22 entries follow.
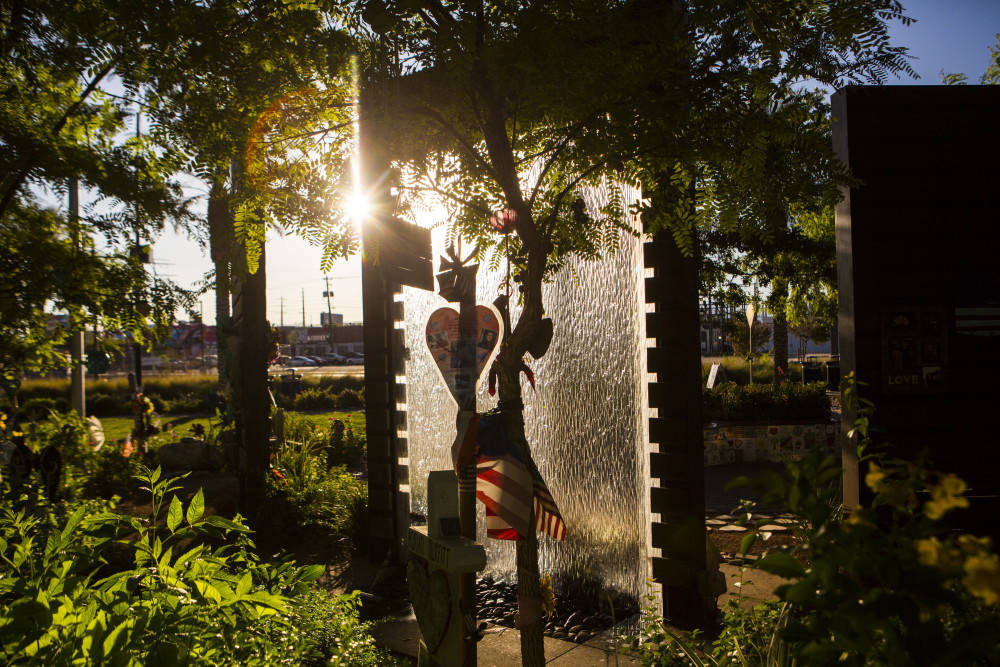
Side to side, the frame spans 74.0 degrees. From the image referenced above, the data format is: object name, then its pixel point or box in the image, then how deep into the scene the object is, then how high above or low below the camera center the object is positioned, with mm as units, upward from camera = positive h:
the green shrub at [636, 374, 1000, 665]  1056 -436
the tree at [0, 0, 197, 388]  5227 +1392
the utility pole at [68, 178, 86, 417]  12172 -660
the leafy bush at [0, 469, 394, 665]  1965 -892
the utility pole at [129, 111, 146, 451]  6180 -961
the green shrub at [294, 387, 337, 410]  25844 -2234
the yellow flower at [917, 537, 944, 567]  1007 -341
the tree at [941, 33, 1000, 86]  11905 +4666
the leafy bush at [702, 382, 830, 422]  12828 -1391
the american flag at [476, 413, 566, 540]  3092 -692
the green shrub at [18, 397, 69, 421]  11178 -1107
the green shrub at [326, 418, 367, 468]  13367 -2173
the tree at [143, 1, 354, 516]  3377 +1283
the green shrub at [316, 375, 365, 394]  30006 -1876
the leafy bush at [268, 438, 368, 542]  7148 -1793
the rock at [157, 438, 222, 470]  12609 -2103
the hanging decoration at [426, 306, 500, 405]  3527 -43
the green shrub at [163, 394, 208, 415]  26812 -2446
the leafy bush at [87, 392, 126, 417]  26889 -2362
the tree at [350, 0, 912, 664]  2908 +1164
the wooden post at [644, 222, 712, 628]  4574 -672
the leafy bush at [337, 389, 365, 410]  25781 -2252
